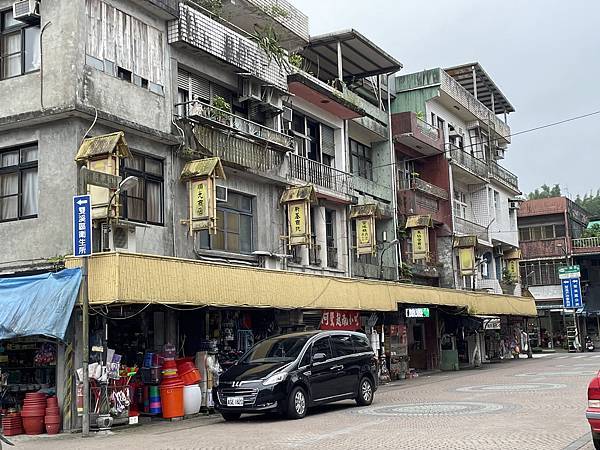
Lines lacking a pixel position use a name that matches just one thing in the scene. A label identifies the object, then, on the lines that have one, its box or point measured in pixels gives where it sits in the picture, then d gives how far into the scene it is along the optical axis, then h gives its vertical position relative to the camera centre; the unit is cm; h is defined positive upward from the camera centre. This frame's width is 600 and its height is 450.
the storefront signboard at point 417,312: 2839 +45
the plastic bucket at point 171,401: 1739 -149
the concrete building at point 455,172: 3616 +810
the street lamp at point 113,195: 1524 +295
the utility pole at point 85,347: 1481 -15
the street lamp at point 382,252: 3147 +305
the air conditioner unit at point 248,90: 2284 +726
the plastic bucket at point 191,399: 1773 -151
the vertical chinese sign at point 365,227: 2839 +371
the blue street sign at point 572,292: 4994 +163
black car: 1541 -97
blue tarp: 1503 +71
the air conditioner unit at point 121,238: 1703 +225
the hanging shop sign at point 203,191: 1905 +359
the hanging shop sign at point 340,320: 2395 +25
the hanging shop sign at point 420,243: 3334 +352
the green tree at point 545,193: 10345 +1712
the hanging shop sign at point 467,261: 3764 +303
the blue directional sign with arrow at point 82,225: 1479 +222
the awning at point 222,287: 1490 +110
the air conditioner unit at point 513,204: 5014 +765
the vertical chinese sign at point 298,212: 2358 +366
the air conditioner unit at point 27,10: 1764 +767
